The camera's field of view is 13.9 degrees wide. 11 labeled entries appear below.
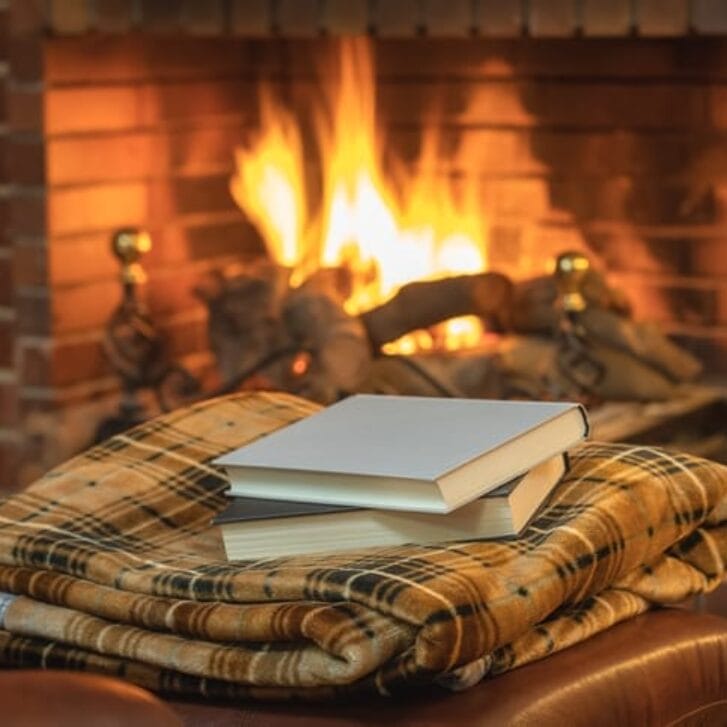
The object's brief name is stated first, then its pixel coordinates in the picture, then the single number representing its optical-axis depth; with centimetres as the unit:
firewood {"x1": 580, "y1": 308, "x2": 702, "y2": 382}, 363
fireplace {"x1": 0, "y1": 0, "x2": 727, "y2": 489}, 368
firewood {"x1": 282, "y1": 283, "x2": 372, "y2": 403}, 356
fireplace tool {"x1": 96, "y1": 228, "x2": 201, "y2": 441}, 375
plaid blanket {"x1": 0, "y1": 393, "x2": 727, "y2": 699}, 145
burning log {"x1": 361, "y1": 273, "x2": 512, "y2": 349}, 365
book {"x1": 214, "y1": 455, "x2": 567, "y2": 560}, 156
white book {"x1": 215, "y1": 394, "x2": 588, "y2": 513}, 153
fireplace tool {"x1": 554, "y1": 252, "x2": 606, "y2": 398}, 344
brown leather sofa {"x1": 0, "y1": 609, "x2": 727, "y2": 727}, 147
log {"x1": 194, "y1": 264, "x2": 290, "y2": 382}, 382
